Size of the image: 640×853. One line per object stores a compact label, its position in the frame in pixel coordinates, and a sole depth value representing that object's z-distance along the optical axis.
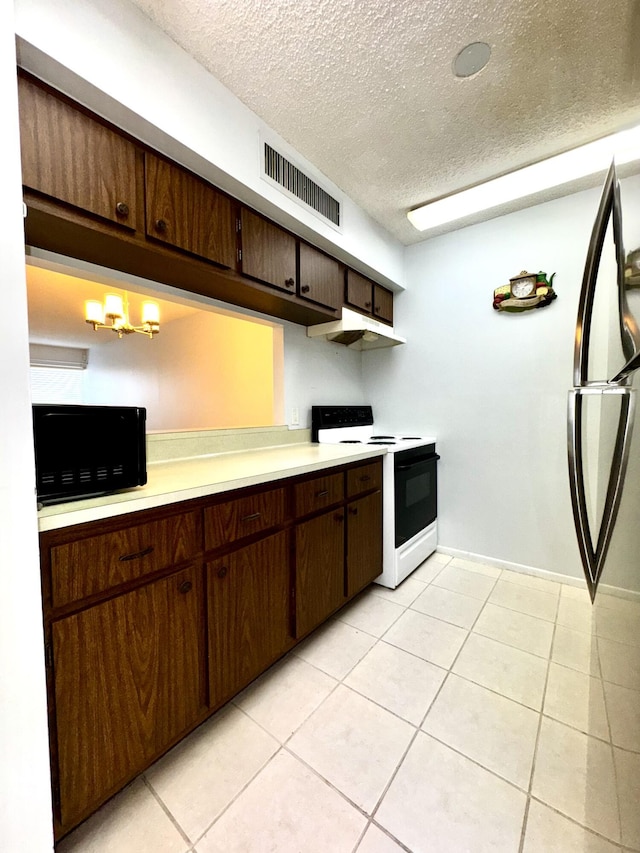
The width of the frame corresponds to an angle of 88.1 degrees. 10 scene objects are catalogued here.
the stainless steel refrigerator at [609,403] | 0.84
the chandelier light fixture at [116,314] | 2.87
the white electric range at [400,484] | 2.08
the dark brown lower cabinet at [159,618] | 0.81
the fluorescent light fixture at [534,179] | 1.69
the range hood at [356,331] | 2.15
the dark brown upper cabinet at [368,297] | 2.25
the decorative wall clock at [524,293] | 2.13
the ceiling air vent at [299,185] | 1.54
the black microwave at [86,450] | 0.83
